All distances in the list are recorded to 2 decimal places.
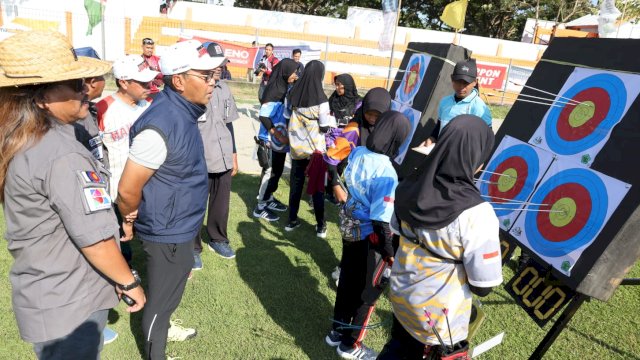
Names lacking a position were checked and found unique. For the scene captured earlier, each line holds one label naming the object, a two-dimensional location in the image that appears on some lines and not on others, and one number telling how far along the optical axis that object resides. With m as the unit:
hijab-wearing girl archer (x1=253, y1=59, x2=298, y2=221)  4.79
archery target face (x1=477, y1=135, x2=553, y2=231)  2.80
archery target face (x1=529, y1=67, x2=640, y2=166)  2.37
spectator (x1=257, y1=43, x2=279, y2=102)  9.88
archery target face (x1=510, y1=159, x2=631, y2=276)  2.25
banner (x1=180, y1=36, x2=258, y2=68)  14.59
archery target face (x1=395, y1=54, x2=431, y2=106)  5.26
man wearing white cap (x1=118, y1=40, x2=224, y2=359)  2.09
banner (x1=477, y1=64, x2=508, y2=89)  16.61
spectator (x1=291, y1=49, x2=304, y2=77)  10.28
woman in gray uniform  1.50
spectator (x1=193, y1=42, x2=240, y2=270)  3.82
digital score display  2.35
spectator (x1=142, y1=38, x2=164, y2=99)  8.07
